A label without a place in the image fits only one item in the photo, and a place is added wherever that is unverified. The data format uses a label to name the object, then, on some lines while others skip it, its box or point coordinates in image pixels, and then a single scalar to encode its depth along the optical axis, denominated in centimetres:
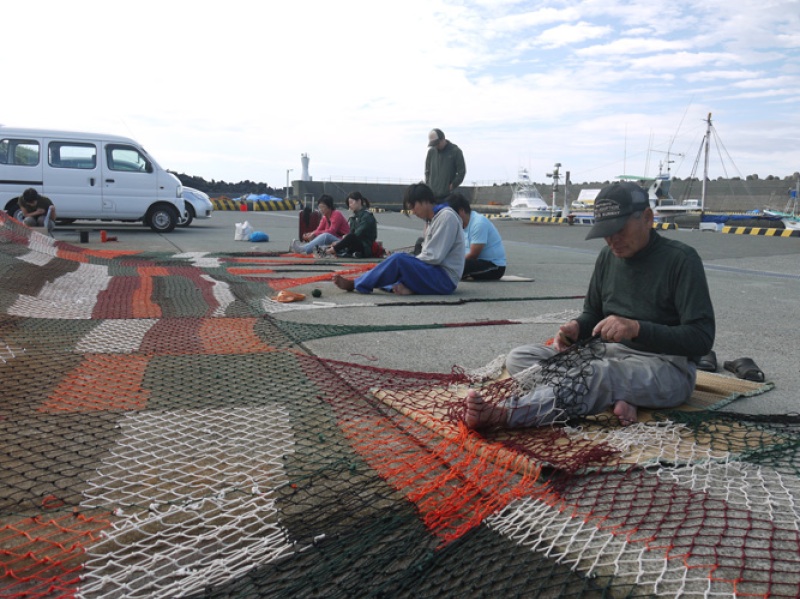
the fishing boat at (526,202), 3400
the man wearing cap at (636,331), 255
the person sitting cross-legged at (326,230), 1022
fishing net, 163
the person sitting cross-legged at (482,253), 727
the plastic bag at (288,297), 577
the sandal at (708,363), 359
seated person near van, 1129
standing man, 865
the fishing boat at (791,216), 2571
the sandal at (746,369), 340
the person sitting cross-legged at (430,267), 599
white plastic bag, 1241
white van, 1228
